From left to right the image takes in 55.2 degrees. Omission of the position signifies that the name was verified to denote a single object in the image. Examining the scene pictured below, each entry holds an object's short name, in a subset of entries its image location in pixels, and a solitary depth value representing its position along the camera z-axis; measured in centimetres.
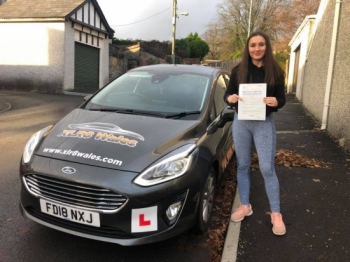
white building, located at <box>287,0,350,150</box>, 647
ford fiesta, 247
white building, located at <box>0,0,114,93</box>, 1642
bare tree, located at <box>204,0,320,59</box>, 4169
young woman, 298
